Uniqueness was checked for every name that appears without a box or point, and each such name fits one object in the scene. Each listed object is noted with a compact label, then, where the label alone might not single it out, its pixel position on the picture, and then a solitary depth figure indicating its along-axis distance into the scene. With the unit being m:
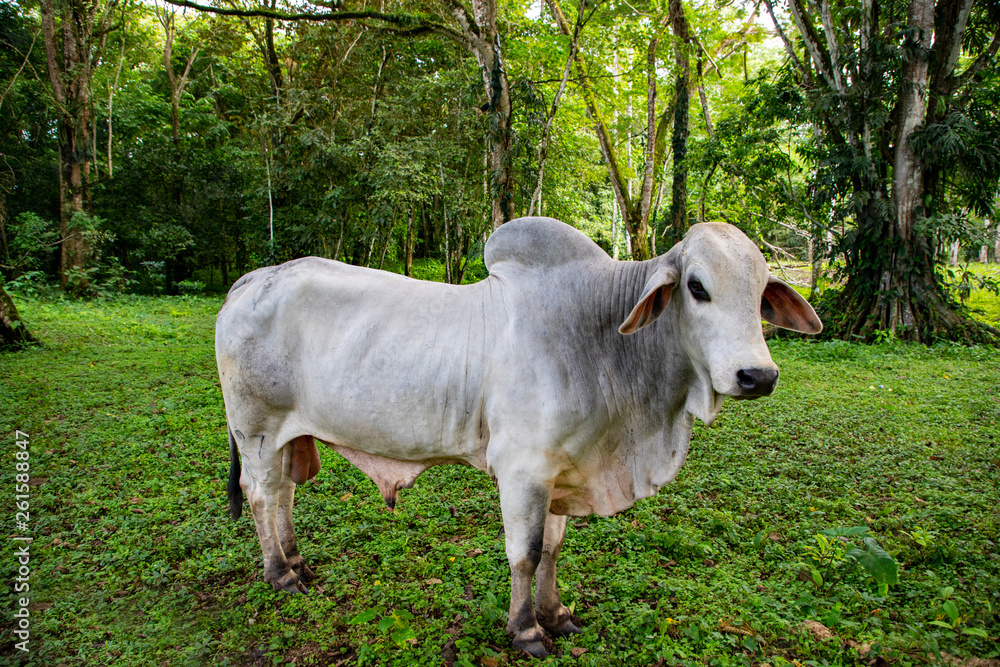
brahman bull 2.50
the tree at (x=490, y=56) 7.57
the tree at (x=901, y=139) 9.42
